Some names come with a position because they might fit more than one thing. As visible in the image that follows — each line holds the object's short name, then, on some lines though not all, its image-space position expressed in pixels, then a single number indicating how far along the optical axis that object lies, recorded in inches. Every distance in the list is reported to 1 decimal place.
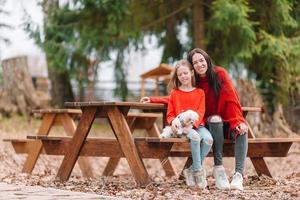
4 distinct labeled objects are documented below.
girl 338.9
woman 349.4
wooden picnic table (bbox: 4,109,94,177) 484.2
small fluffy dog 340.2
